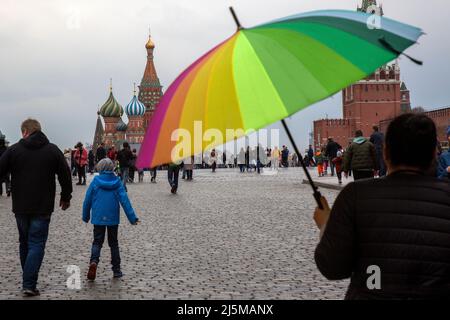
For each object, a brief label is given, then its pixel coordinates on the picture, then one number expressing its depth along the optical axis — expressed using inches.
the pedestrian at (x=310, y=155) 1804.9
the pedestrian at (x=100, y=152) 1202.2
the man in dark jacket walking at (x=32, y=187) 257.3
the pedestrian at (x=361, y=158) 557.0
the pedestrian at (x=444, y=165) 334.6
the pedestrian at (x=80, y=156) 1079.6
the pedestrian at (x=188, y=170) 1259.2
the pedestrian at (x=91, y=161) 1636.3
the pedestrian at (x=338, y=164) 944.3
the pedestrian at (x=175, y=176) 872.3
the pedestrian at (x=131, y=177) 1267.2
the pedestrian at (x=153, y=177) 1290.0
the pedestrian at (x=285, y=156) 2105.1
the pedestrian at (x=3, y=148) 799.8
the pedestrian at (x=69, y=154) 1399.6
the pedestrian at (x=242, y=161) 1862.9
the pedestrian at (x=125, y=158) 998.4
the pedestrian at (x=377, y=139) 692.8
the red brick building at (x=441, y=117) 3251.5
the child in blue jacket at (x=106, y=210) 290.5
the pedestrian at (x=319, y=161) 1244.5
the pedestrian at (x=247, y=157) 1849.2
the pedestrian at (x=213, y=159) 1902.8
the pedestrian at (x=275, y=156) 1854.8
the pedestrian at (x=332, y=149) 1084.5
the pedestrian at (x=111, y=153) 1163.3
